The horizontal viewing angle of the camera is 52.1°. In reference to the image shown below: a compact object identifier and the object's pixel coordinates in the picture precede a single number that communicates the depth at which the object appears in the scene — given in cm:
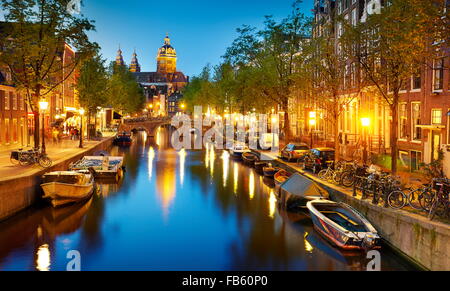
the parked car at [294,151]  3834
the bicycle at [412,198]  1628
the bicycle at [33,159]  2773
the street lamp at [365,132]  2703
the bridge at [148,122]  9700
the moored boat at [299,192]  2331
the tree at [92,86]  6078
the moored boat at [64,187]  2461
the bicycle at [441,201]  1499
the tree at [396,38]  1631
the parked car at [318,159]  3067
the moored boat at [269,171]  3638
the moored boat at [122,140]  7162
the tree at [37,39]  3006
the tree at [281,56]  4559
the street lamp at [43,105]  3077
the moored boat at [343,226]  1716
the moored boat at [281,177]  2836
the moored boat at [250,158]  4563
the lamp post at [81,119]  4598
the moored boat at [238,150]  5100
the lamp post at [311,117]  3509
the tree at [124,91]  8356
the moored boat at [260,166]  4062
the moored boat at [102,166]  3547
